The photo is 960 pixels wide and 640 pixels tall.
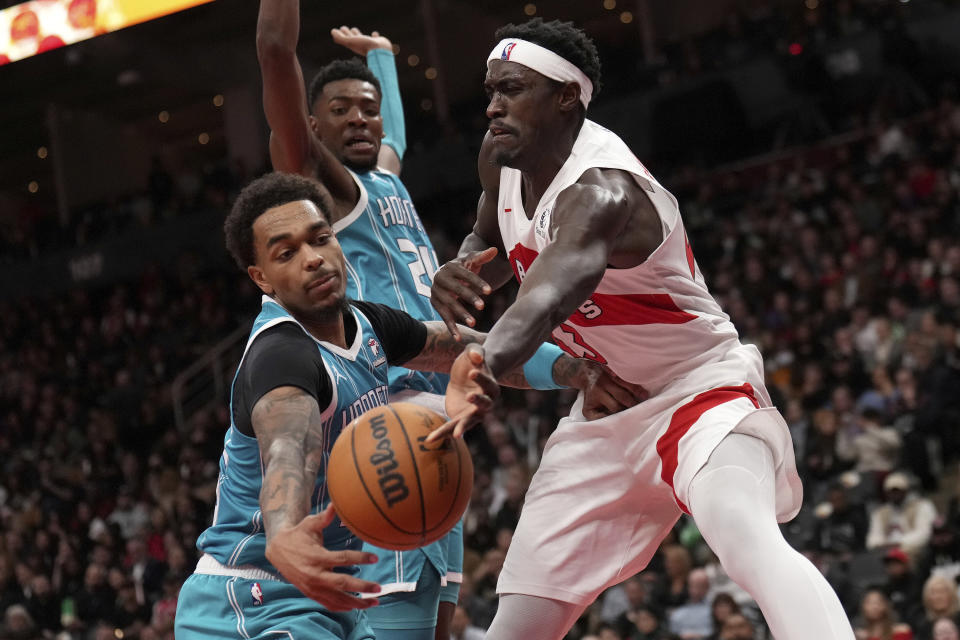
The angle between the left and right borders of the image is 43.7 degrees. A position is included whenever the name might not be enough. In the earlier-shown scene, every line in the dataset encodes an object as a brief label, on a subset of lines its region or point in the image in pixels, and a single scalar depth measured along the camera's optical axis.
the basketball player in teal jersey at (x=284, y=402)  3.17
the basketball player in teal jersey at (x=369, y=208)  4.40
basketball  3.00
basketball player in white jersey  3.47
